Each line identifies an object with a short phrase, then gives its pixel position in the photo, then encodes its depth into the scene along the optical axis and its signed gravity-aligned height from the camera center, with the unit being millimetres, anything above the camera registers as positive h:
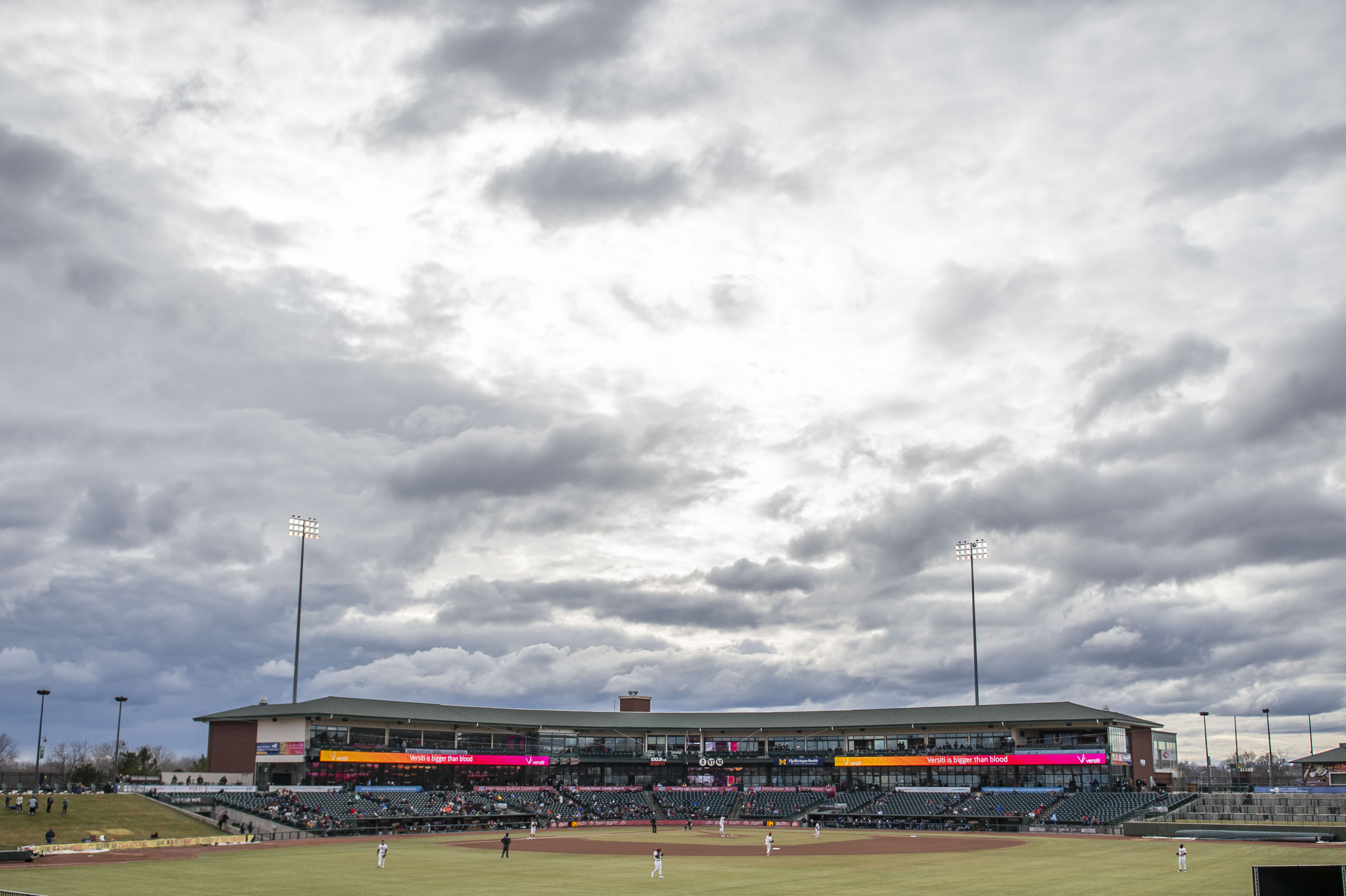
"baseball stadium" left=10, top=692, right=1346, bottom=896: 54656 -10753
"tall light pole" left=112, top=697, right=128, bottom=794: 92806 -9717
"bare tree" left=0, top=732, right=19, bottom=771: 170375 -13706
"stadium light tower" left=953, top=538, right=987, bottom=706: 122562 +13933
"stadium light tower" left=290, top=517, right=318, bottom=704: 116625 +15879
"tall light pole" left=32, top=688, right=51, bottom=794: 87375 -8651
